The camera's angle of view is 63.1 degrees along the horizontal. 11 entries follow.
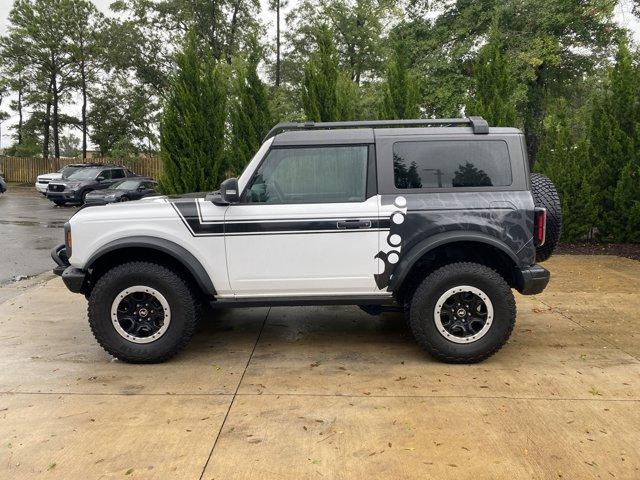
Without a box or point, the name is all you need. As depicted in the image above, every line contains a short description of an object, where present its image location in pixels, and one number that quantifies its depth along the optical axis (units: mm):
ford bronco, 4262
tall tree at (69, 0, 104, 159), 34750
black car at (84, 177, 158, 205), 17408
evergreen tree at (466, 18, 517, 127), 10273
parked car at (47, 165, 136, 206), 20609
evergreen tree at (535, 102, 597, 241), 9961
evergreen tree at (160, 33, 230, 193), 11016
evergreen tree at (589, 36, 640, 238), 9750
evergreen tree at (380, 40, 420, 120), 11344
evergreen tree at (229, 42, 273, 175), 11547
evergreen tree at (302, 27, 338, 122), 11258
